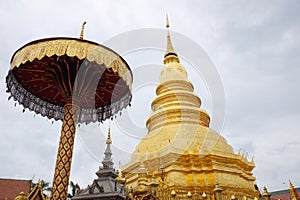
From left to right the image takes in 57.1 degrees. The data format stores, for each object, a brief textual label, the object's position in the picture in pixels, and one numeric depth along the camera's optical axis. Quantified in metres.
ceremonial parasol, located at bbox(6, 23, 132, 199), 6.65
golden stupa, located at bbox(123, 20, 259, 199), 14.91
